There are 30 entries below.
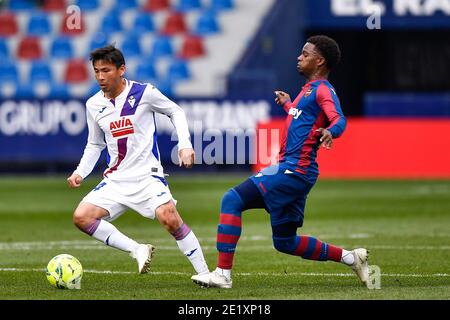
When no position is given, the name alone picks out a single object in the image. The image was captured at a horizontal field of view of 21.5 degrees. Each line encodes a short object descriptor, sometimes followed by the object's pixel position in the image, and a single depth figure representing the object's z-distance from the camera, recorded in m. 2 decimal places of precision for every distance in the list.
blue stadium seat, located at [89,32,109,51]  28.03
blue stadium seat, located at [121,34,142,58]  28.25
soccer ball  9.41
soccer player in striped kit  9.37
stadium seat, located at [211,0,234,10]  29.53
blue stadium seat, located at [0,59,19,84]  27.50
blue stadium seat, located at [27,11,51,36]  28.84
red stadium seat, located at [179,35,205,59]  28.67
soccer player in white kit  9.66
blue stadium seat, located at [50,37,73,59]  28.22
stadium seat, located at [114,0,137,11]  29.38
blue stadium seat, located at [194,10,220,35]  29.05
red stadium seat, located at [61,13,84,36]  26.53
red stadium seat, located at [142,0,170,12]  29.25
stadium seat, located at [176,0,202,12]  29.36
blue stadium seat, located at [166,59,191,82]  28.08
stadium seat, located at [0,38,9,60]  28.21
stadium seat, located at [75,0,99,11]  29.08
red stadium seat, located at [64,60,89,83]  27.58
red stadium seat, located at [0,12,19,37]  28.66
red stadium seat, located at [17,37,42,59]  28.34
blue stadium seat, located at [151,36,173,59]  28.48
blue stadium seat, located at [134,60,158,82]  27.56
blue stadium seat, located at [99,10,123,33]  28.73
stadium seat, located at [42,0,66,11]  29.30
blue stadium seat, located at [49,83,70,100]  25.80
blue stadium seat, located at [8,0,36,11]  29.33
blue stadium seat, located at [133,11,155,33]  28.95
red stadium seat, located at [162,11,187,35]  28.92
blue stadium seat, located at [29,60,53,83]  27.66
